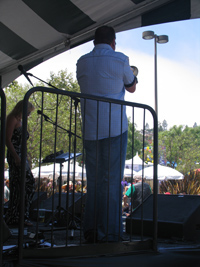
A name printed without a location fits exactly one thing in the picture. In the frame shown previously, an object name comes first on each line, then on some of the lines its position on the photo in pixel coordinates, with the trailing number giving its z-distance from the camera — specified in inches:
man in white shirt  113.7
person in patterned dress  154.0
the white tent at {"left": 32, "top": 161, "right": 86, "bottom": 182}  910.3
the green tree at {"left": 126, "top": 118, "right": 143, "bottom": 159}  2422.4
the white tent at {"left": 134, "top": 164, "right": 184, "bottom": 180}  771.4
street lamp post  529.3
